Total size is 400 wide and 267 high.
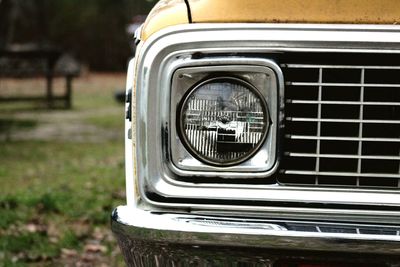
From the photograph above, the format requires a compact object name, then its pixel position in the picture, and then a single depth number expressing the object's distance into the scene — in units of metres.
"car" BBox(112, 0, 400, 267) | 1.97
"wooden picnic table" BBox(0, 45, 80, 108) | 13.00
